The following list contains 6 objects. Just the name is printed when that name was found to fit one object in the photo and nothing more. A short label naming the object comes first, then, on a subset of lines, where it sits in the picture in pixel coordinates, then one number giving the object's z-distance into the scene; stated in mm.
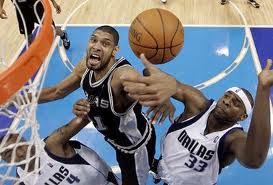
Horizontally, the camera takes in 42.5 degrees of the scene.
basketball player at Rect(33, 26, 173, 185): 2338
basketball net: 1314
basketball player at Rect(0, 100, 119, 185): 2250
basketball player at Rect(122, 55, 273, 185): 2312
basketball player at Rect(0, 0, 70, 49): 3153
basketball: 2416
